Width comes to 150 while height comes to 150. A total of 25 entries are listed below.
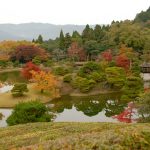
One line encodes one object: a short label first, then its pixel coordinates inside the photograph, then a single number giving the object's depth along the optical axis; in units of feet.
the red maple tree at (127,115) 78.79
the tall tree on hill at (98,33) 205.91
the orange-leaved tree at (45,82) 119.44
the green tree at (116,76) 129.18
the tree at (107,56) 169.25
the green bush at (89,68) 135.11
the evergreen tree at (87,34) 205.67
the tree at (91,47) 194.00
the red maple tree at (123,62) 150.39
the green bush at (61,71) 144.87
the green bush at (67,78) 133.39
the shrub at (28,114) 71.26
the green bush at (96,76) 130.62
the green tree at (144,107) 67.92
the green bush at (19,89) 114.73
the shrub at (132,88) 112.27
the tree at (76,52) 193.77
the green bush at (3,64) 195.93
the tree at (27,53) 199.32
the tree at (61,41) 211.51
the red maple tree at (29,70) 145.59
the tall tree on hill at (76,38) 203.79
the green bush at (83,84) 126.21
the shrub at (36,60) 184.44
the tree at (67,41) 211.06
